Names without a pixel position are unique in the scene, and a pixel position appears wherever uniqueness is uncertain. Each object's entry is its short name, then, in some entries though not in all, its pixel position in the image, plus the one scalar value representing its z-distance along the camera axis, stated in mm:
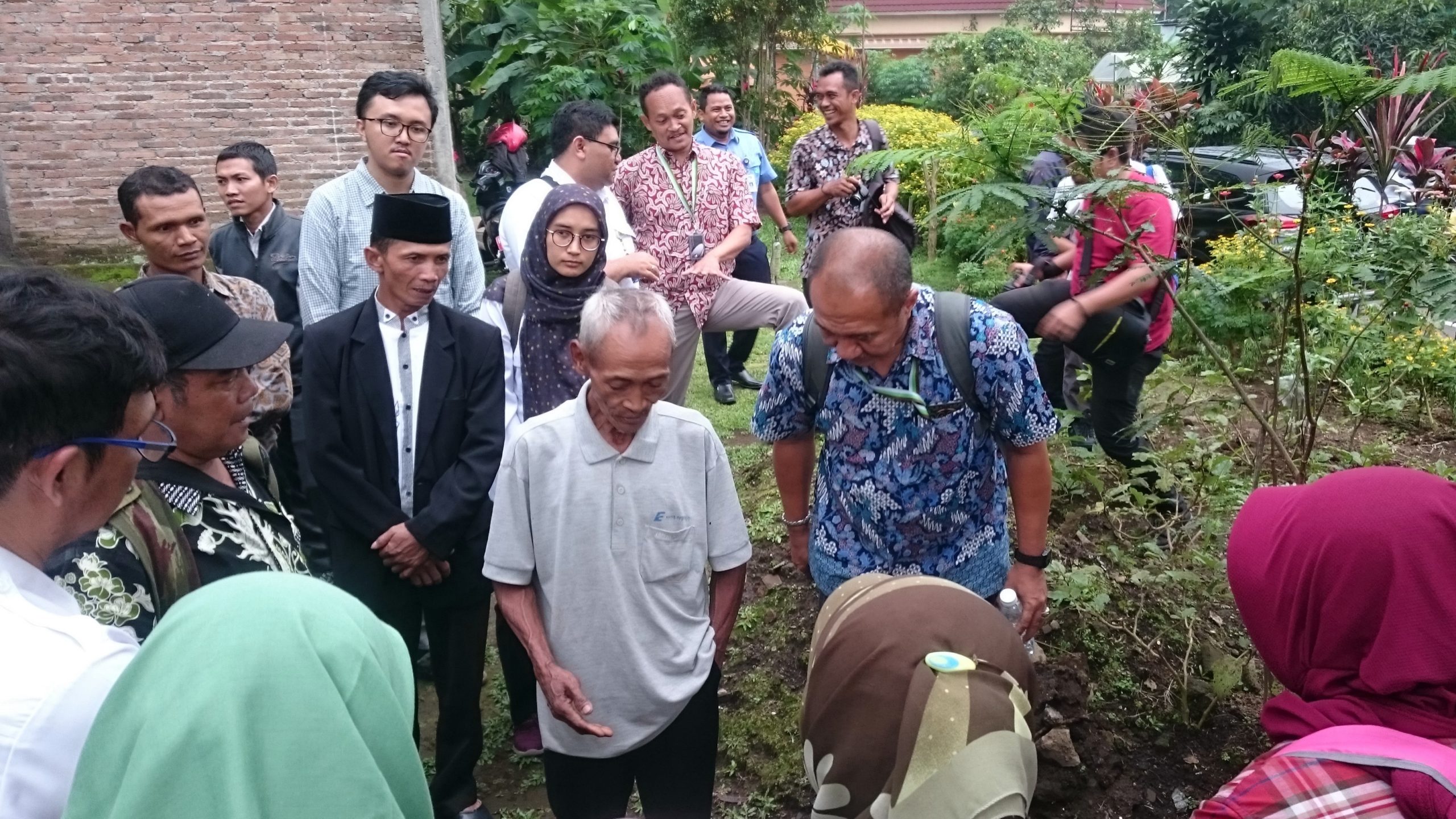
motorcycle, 9805
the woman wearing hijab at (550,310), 3367
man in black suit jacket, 2906
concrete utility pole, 9875
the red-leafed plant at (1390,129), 2703
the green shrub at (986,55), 17766
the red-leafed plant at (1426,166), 3219
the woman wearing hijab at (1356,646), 1321
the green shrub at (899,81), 21969
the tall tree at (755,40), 12492
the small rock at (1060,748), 3076
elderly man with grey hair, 2340
